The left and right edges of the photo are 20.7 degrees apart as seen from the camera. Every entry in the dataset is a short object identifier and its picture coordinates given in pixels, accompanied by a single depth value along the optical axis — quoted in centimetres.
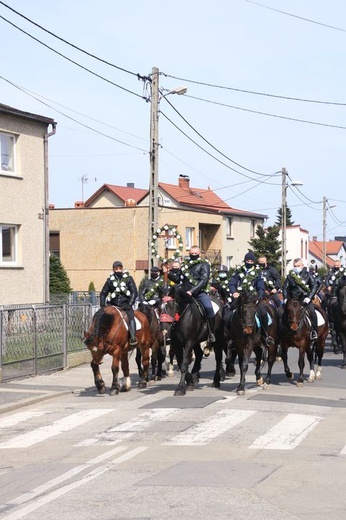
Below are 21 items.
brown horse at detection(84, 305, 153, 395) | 1555
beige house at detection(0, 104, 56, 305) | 2988
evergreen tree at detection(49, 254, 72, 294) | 4241
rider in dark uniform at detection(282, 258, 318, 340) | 1719
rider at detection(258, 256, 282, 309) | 1927
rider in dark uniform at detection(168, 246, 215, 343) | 1579
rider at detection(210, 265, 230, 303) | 1944
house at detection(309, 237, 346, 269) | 12488
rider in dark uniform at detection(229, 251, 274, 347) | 1617
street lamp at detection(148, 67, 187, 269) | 2522
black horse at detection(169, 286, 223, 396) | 1560
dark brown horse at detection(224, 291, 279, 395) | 1554
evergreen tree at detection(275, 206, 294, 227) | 11148
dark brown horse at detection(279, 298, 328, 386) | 1677
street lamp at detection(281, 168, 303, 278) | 4856
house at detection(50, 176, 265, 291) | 5603
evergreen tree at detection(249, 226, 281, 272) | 7488
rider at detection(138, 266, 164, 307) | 1803
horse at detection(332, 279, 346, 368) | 2070
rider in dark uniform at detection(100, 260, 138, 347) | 1614
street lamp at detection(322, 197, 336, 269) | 7862
